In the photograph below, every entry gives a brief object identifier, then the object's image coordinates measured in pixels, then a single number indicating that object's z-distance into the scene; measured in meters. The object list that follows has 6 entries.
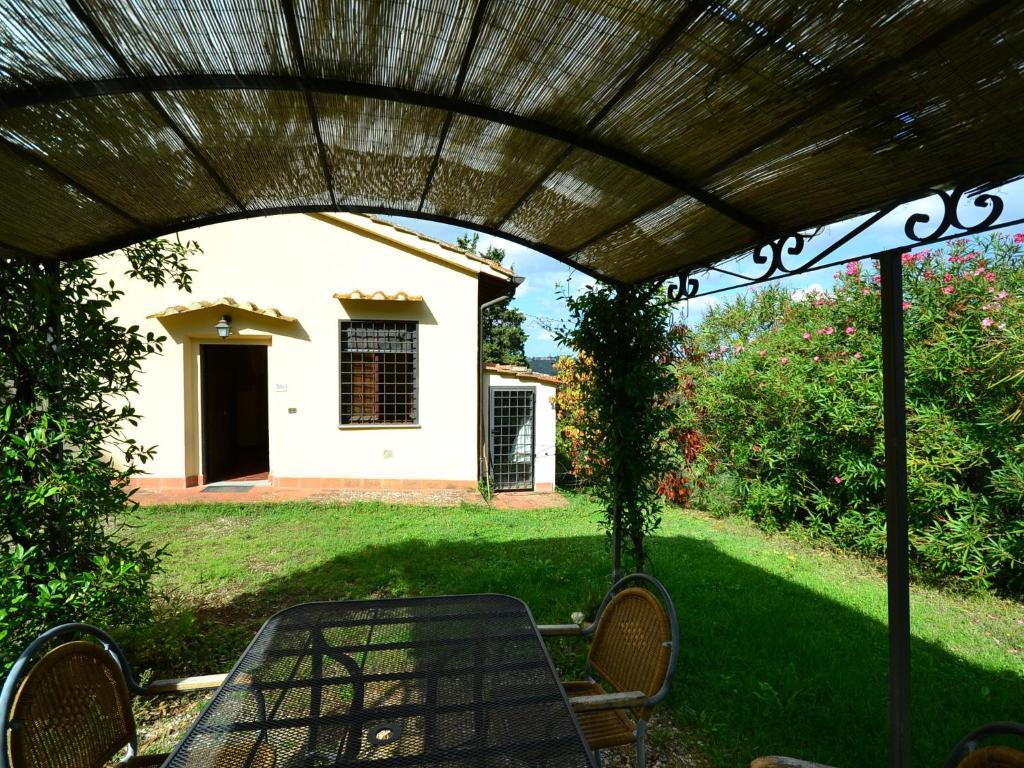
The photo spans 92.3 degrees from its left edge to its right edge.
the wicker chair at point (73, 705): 1.32
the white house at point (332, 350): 7.67
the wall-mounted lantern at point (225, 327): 7.52
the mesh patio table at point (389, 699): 1.38
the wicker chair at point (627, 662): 1.77
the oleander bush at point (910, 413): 4.40
